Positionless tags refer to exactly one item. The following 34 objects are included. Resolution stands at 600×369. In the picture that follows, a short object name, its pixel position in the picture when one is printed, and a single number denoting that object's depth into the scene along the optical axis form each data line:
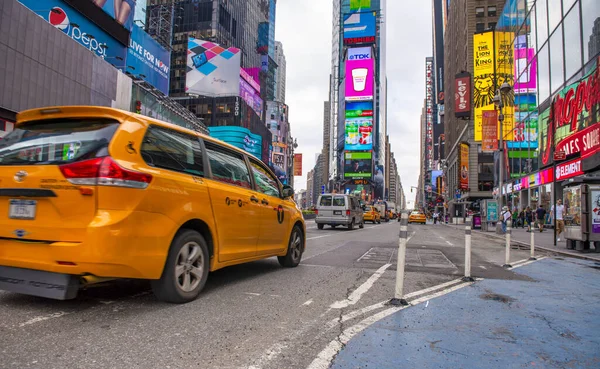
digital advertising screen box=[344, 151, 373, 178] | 141.75
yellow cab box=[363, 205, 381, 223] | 36.00
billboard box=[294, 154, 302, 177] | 114.18
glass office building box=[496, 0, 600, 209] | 19.84
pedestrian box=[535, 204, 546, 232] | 23.05
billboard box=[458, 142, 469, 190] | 62.66
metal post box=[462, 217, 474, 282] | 6.16
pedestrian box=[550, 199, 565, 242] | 16.52
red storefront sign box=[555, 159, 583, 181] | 21.42
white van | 20.91
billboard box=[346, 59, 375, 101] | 137.38
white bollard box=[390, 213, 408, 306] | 4.34
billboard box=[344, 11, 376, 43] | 140.62
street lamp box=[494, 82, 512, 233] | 21.83
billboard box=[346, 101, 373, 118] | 136.88
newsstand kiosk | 11.52
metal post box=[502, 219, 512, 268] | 8.17
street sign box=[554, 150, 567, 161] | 17.58
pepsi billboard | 26.18
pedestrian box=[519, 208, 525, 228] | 31.96
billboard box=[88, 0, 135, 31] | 31.75
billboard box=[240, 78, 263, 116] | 85.81
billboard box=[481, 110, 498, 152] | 33.69
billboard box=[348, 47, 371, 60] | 137.88
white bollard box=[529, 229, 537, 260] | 10.02
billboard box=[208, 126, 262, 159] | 79.56
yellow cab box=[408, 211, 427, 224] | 44.52
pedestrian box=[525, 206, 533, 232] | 27.11
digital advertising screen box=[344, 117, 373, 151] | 137.88
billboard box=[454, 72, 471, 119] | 60.35
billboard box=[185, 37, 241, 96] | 60.16
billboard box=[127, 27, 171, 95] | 40.31
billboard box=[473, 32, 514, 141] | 44.79
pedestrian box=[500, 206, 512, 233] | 20.00
